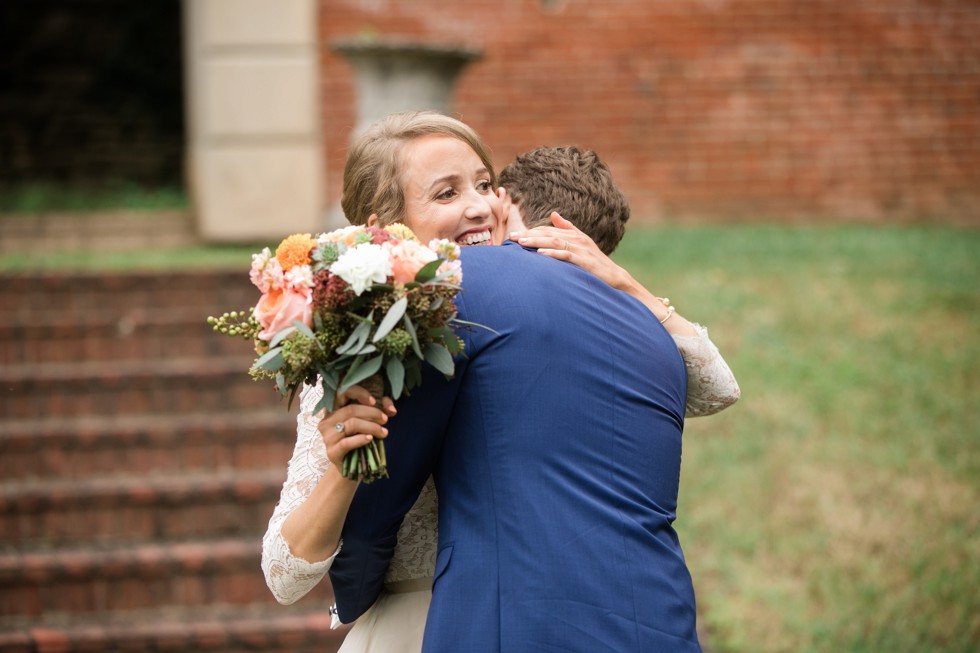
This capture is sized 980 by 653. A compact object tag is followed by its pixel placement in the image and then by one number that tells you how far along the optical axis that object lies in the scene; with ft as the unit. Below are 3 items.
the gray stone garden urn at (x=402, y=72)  24.07
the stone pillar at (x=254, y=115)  27.63
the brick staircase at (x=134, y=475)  14.62
